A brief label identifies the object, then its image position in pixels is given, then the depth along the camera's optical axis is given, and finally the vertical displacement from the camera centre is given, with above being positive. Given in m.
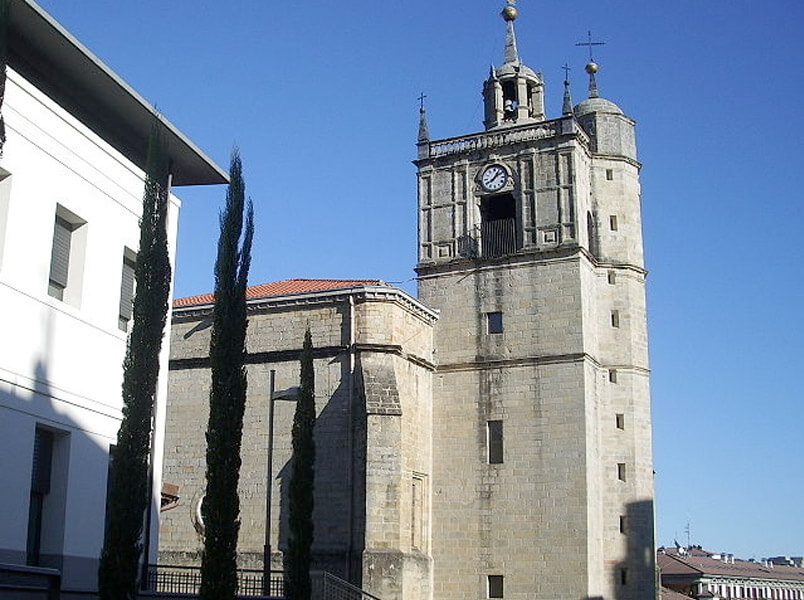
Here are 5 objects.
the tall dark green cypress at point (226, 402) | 15.91 +2.07
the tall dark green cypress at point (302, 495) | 21.95 +0.91
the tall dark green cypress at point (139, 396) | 14.44 +1.97
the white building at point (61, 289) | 17.12 +4.23
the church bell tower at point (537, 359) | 33.38 +5.86
